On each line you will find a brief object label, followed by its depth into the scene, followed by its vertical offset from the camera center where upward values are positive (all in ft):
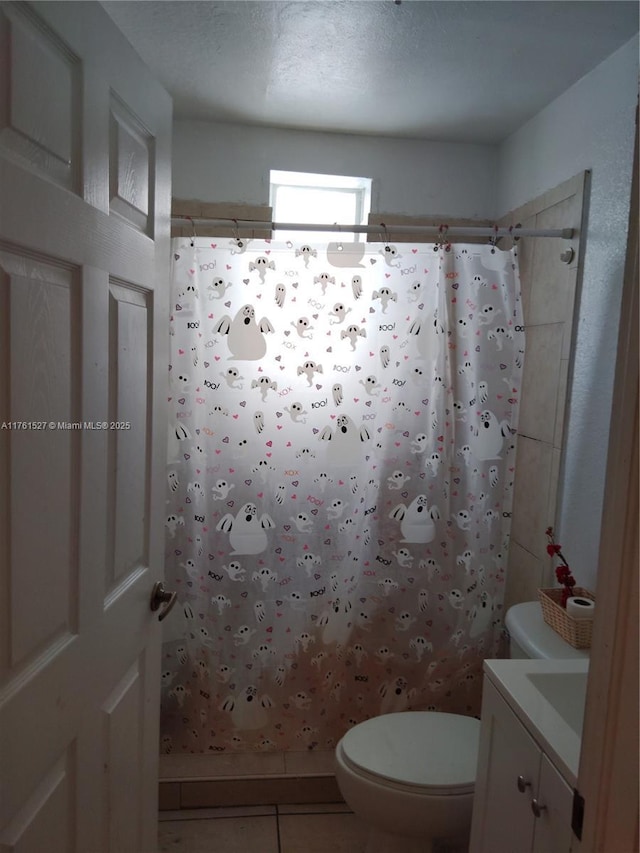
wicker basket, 4.94 -2.05
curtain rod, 6.10 +1.56
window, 7.93 +2.38
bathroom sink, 4.19 -2.20
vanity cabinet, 3.37 -2.60
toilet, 5.07 -3.49
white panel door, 2.61 -0.29
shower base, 6.59 -4.64
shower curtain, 6.41 -1.24
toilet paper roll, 4.95 -1.88
